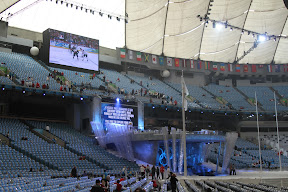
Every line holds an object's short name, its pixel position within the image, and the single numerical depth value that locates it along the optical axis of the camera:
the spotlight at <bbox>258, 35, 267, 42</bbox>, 40.30
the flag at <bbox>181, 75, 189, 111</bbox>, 24.70
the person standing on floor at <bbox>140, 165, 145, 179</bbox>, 24.82
